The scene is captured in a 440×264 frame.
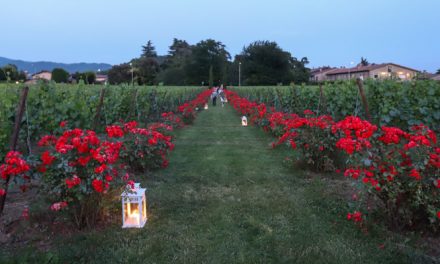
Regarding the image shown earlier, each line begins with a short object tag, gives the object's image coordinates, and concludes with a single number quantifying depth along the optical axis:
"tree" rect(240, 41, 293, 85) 64.94
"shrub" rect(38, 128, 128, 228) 3.27
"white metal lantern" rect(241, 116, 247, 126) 13.45
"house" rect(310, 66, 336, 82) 86.54
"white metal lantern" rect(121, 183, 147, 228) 3.77
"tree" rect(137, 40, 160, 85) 70.25
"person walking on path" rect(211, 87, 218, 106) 27.97
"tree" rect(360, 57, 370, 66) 104.03
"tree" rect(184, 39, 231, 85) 75.62
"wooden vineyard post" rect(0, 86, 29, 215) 3.76
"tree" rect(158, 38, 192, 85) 73.88
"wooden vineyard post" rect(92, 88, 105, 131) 5.12
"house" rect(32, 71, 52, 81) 57.98
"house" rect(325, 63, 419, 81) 62.83
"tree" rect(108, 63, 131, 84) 65.50
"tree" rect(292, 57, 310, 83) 67.43
